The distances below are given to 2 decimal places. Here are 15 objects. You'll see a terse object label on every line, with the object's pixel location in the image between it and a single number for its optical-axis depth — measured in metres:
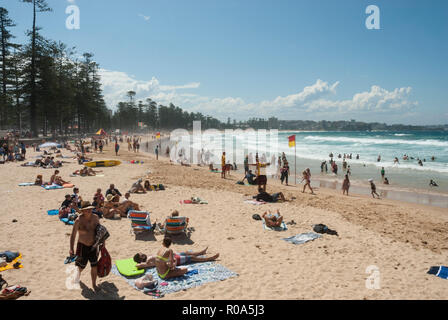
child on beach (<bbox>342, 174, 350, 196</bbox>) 15.16
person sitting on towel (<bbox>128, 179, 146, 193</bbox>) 12.02
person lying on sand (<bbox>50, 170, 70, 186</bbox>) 12.73
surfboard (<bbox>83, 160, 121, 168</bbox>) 18.51
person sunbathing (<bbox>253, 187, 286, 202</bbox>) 11.39
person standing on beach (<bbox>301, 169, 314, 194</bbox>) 14.46
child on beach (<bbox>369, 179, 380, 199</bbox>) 14.79
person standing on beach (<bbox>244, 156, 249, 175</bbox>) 20.05
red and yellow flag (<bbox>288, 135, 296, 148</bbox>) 17.42
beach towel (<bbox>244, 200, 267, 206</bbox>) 11.03
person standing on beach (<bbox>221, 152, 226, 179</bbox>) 18.14
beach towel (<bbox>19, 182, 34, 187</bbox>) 12.57
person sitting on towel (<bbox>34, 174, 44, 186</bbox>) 12.64
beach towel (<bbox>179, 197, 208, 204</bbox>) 10.90
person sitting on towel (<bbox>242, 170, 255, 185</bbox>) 15.66
